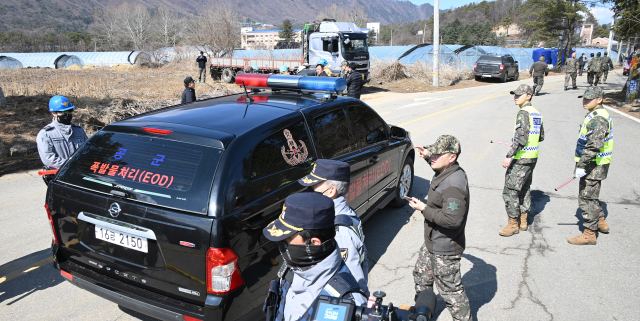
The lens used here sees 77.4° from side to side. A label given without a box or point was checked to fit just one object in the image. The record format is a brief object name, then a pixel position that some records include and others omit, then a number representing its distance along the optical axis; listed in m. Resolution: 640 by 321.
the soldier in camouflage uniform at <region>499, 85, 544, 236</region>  4.96
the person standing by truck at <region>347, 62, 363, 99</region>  10.83
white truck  20.38
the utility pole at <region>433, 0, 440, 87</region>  23.22
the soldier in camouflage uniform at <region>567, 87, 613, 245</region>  4.76
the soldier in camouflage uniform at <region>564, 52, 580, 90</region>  21.92
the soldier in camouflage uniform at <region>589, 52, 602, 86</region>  20.89
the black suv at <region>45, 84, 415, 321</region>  2.60
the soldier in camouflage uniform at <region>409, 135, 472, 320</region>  2.88
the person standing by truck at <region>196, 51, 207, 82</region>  24.20
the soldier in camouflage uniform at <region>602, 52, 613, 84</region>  21.09
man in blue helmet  4.38
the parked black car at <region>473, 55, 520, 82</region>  28.20
